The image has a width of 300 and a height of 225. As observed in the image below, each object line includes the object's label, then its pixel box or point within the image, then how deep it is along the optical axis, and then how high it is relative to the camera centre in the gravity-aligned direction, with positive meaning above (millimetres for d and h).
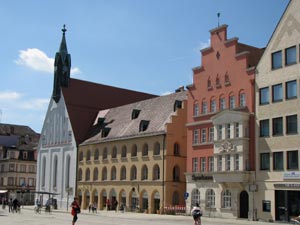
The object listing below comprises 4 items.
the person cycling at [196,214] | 35250 -1773
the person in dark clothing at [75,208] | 32781 -1401
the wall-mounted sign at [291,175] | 47562 +1240
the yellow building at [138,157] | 66312 +3951
